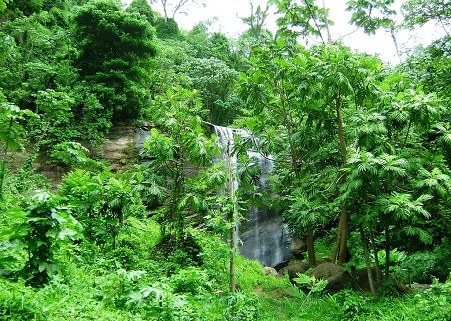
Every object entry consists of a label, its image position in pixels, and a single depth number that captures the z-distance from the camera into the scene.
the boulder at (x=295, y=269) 7.35
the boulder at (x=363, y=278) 6.47
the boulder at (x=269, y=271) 8.83
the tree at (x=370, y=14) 9.31
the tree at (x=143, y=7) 19.85
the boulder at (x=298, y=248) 11.93
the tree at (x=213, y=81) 17.91
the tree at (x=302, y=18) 9.00
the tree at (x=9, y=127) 5.07
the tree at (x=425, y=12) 7.86
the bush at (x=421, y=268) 6.73
